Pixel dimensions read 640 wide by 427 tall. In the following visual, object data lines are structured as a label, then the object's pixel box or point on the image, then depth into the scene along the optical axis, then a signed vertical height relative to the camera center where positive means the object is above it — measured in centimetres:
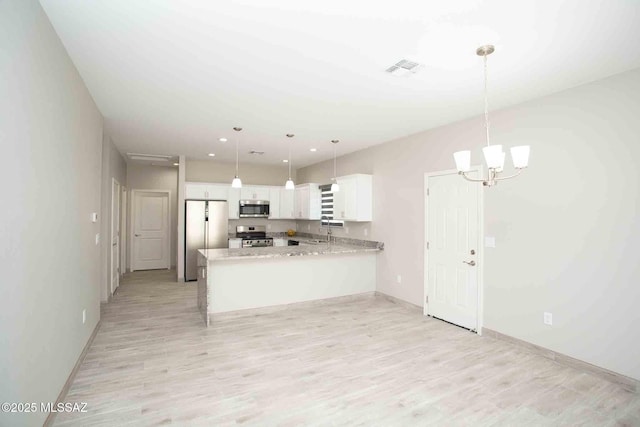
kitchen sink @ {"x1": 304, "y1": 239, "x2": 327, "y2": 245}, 701 -55
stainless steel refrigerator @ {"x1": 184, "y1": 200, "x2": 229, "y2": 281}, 680 -25
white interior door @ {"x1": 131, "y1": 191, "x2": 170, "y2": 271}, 804 -35
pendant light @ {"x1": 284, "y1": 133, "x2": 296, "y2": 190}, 508 +52
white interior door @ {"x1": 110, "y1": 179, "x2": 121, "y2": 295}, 567 -41
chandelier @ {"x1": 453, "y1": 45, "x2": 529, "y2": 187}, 216 +41
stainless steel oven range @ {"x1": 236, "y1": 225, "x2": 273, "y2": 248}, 751 -46
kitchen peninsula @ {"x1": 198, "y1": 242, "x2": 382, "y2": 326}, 449 -91
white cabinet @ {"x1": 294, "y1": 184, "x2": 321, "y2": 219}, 730 +35
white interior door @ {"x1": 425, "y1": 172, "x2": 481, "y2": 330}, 414 -44
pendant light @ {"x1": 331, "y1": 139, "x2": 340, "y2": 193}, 549 +71
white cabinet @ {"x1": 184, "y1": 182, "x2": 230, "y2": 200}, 696 +57
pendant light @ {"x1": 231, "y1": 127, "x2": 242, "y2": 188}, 497 +52
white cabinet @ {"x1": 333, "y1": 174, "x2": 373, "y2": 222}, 584 +35
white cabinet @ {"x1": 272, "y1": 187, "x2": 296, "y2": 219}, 798 +31
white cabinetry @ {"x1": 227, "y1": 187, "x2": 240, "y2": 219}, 741 +31
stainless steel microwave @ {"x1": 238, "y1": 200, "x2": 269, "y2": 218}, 753 +18
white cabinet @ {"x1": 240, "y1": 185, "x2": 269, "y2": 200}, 757 +57
